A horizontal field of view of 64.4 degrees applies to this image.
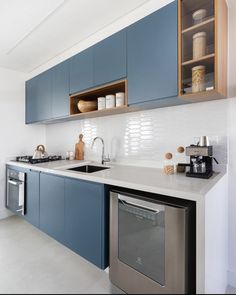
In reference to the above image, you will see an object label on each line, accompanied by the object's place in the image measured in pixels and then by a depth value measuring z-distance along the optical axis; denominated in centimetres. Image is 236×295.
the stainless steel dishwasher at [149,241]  103
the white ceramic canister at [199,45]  134
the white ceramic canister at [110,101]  189
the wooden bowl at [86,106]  218
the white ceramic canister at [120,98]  180
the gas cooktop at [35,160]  255
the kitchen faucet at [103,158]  227
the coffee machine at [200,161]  132
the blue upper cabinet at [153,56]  141
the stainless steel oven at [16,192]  243
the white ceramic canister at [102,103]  198
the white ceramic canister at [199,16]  134
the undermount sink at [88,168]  224
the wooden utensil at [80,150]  263
